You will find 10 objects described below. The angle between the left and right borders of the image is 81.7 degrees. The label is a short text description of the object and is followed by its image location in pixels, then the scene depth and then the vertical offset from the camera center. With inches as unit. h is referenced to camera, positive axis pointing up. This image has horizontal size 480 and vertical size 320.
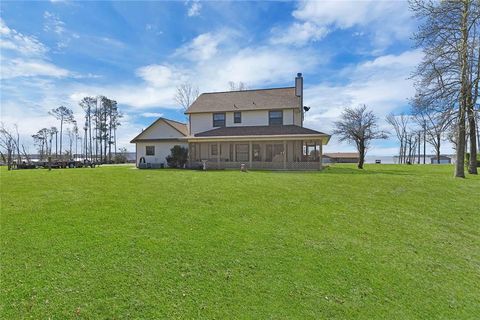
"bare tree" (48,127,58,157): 2191.2 +208.6
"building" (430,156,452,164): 2623.5 -15.1
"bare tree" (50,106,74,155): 2097.7 +345.7
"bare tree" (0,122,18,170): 1674.5 +99.2
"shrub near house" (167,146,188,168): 1015.6 +3.6
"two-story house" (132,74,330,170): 935.7 +89.7
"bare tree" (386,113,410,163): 2743.6 +203.2
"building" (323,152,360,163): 3009.4 -4.0
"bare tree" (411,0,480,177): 722.8 +270.5
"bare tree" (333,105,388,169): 1261.1 +130.3
